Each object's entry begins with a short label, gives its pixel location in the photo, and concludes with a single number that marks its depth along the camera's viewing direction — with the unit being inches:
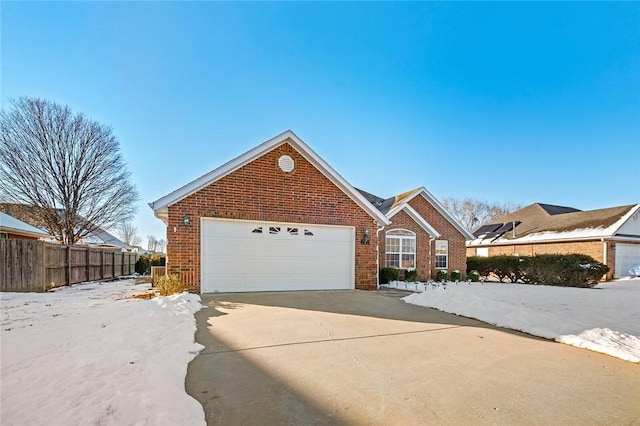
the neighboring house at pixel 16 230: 564.9
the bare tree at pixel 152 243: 2913.4
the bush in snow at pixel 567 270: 553.9
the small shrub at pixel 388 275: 573.0
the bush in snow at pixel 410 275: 611.1
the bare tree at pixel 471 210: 1769.2
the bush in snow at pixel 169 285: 331.6
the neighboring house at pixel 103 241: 1051.7
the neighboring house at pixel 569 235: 788.0
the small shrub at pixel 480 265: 744.3
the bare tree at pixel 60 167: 743.7
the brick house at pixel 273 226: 368.5
